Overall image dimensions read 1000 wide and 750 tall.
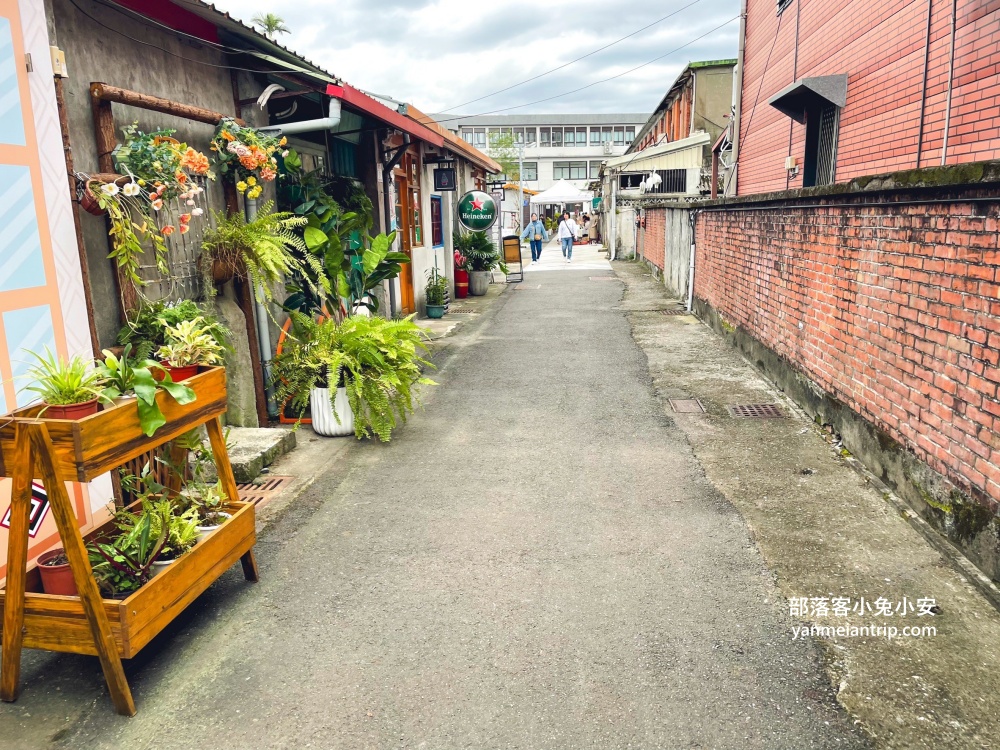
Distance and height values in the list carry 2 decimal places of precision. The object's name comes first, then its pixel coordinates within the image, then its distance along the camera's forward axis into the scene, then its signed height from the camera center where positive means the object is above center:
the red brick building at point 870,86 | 6.49 +1.48
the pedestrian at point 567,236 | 28.61 -0.45
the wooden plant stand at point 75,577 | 2.75 -1.36
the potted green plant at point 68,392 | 2.89 -0.62
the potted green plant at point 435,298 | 13.70 -1.32
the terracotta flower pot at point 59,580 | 3.07 -1.44
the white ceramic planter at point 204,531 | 3.53 -1.45
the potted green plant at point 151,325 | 4.65 -0.58
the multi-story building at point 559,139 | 76.69 +9.20
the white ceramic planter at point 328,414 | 6.45 -1.63
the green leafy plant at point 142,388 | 3.02 -0.64
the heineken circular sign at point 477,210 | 15.74 +0.37
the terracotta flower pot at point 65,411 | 2.88 -0.68
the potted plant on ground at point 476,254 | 17.44 -0.66
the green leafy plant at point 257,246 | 5.60 -0.10
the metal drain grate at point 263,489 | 5.13 -1.86
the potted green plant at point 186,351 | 3.82 -0.62
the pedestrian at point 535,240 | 28.92 -0.58
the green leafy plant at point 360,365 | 6.12 -1.16
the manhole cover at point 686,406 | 7.06 -1.82
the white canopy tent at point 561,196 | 35.72 +1.44
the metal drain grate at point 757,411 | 6.77 -1.81
